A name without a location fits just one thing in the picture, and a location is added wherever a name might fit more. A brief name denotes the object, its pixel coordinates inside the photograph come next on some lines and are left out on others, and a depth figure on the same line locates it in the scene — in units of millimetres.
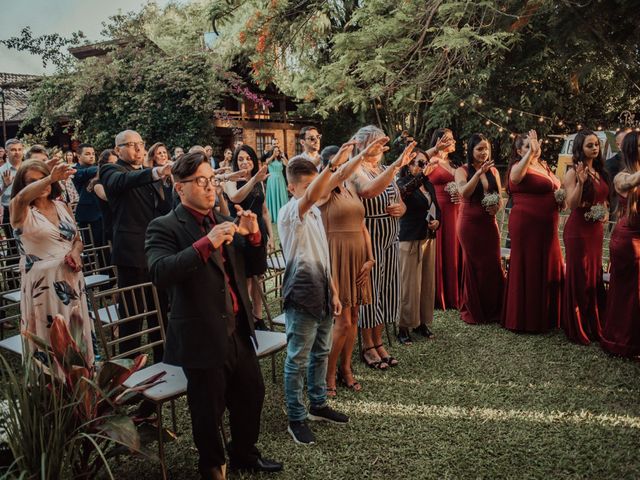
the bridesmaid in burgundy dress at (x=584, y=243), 4832
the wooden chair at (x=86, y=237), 5797
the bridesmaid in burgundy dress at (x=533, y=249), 5242
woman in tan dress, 3801
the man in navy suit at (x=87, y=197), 7277
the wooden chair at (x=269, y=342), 3502
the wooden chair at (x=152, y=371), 2859
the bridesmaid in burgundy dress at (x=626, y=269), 4434
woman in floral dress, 3564
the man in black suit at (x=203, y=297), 2479
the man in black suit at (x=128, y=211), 4387
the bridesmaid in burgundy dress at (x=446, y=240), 6113
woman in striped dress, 4238
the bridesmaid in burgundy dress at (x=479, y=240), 5582
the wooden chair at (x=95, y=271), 5000
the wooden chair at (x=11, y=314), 3586
